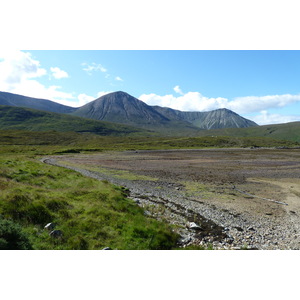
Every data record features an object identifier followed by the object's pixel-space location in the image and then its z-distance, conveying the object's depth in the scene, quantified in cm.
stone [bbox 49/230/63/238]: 1225
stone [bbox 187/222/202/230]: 1655
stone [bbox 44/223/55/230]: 1307
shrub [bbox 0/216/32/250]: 951
